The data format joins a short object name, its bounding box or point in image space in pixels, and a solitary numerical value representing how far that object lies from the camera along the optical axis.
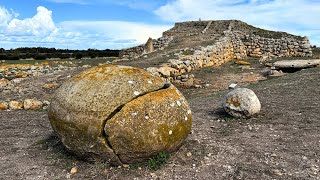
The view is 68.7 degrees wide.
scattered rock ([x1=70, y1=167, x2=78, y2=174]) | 4.13
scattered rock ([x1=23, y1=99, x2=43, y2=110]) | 7.97
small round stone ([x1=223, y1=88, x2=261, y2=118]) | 5.73
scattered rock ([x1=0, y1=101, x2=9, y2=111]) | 8.08
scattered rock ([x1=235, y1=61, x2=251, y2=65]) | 15.58
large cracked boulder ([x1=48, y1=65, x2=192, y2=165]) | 3.94
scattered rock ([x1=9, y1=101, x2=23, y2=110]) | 8.01
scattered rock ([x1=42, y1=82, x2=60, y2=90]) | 10.05
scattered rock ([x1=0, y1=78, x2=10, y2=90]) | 11.04
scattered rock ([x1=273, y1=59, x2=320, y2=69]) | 12.47
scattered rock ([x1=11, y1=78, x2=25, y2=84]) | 11.44
